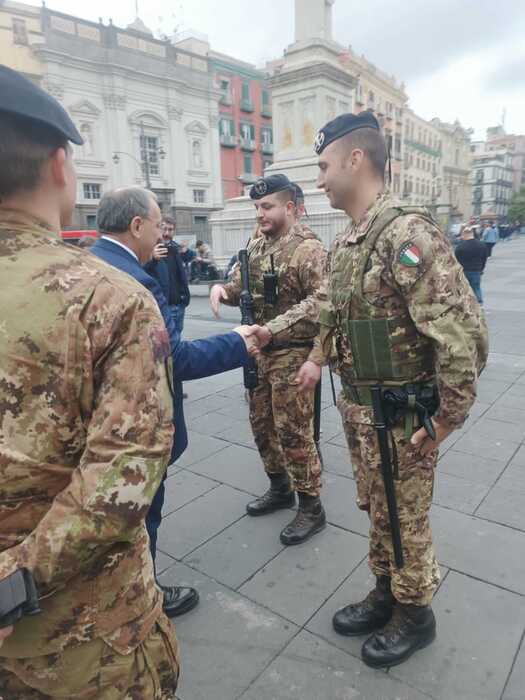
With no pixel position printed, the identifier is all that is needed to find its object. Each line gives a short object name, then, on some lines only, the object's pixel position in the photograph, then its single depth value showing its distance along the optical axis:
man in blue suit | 2.00
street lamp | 31.38
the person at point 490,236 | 18.27
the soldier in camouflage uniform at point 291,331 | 2.93
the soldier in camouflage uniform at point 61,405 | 0.96
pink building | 41.50
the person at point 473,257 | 9.27
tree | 67.25
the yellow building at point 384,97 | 46.94
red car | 16.00
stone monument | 12.97
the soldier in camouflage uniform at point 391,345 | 1.72
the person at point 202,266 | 14.85
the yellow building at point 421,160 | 58.08
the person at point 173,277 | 4.85
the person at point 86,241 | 6.58
